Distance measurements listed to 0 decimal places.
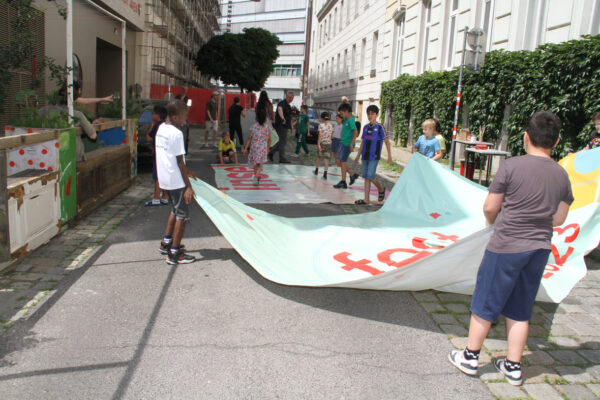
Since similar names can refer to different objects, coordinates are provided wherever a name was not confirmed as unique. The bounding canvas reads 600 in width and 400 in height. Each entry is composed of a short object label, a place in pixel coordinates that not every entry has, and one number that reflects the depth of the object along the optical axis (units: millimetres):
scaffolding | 27812
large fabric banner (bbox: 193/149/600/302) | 4281
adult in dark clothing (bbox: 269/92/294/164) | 14836
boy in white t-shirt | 5445
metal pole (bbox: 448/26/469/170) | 10484
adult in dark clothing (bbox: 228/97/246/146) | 15934
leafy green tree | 49125
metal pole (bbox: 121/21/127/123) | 10869
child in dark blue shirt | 9039
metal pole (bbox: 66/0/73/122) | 7125
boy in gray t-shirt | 3225
